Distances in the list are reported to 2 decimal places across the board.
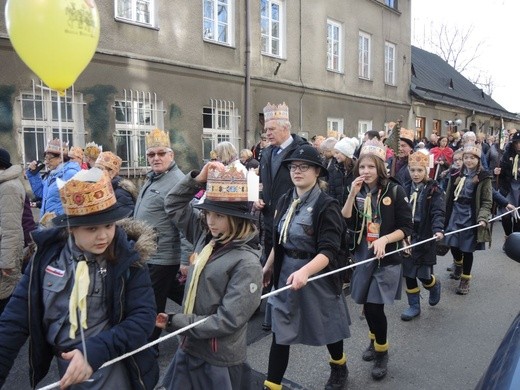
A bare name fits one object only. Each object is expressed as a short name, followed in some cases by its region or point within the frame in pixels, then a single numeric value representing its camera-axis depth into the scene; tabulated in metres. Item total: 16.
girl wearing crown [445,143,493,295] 5.67
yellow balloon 2.30
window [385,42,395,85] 19.98
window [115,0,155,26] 9.97
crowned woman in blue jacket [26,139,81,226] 5.25
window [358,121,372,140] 18.17
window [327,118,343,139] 16.52
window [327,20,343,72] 16.17
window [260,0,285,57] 13.53
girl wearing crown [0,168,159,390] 2.11
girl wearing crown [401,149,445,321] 5.06
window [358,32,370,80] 17.99
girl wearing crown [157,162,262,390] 2.39
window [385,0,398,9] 19.81
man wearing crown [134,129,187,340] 4.10
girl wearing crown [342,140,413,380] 3.78
